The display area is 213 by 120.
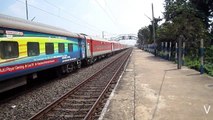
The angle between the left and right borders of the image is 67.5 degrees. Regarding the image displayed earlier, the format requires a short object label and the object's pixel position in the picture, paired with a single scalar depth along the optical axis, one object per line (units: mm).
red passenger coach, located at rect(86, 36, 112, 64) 14569
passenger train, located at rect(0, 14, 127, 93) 5500
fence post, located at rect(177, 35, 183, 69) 11360
